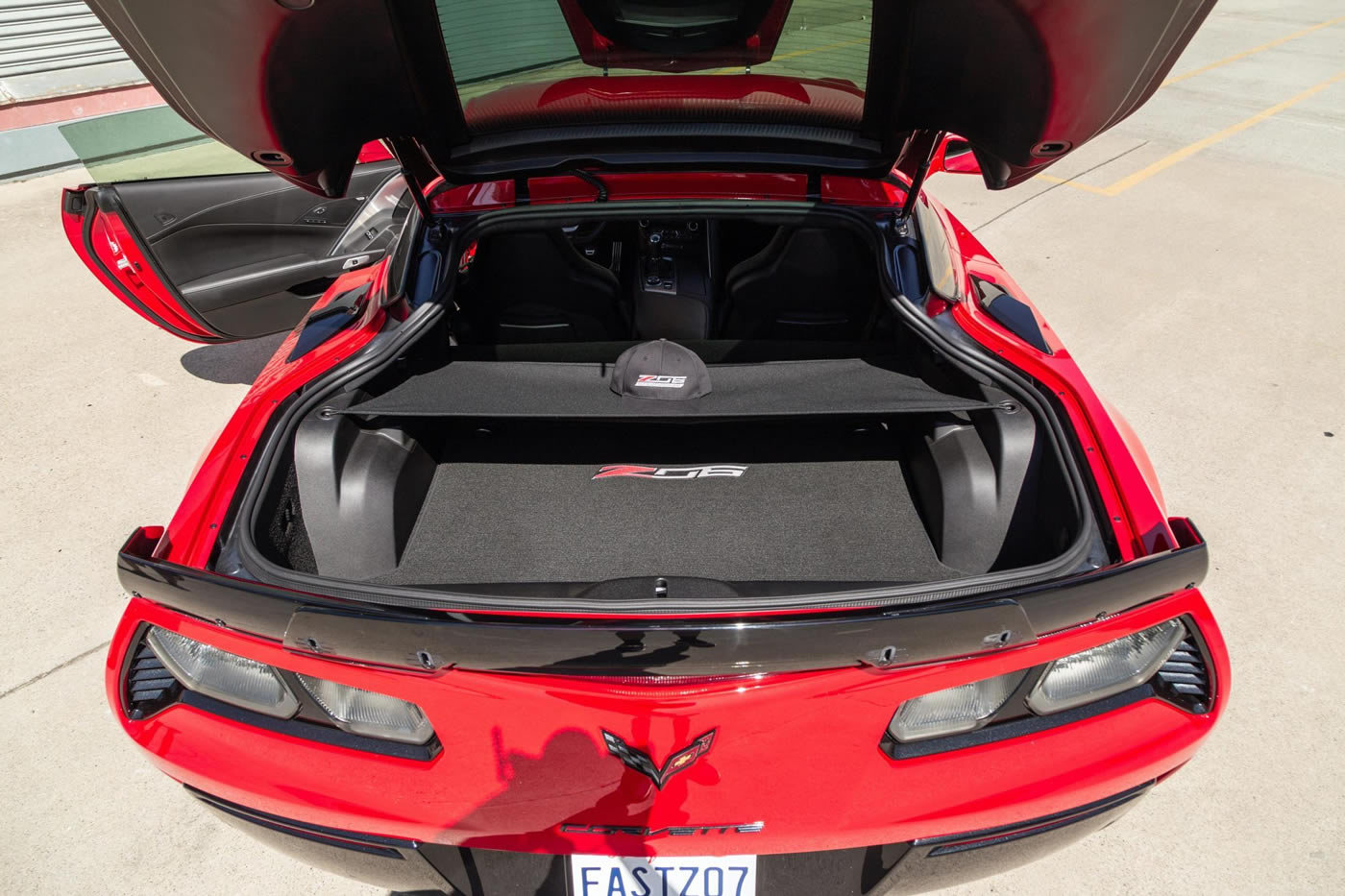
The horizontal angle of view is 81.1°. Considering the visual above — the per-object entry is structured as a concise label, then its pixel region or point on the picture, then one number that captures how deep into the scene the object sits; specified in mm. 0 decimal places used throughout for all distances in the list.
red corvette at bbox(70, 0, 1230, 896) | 1175
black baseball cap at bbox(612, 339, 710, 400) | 1848
